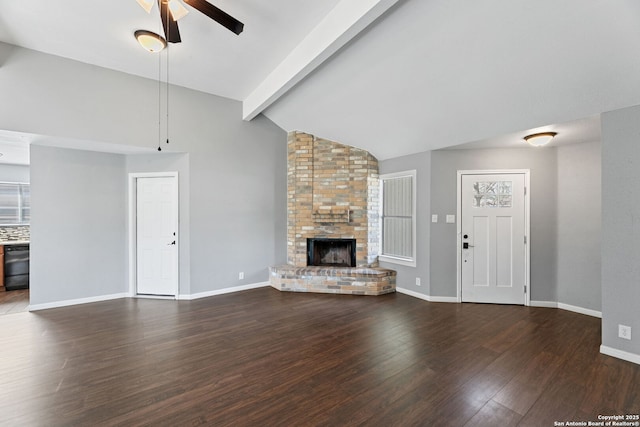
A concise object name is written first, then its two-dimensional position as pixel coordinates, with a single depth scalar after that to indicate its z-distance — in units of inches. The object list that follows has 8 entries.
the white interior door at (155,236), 178.9
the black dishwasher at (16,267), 192.4
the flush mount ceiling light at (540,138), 133.3
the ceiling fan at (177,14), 82.9
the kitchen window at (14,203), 218.8
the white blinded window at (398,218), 182.9
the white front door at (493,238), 161.8
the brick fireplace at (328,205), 198.4
